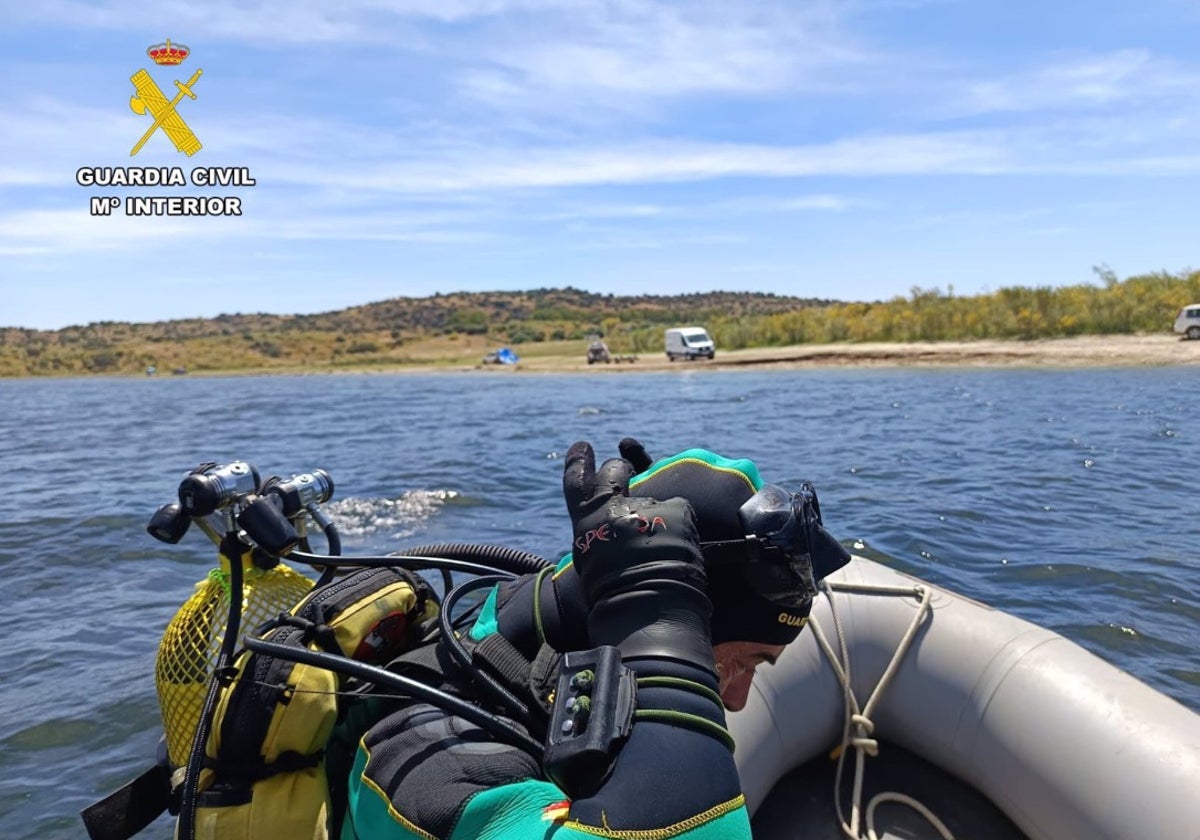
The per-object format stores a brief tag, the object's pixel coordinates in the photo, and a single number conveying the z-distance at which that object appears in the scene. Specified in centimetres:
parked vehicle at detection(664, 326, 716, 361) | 3666
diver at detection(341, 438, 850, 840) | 112
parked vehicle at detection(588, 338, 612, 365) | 4045
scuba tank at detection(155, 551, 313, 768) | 188
